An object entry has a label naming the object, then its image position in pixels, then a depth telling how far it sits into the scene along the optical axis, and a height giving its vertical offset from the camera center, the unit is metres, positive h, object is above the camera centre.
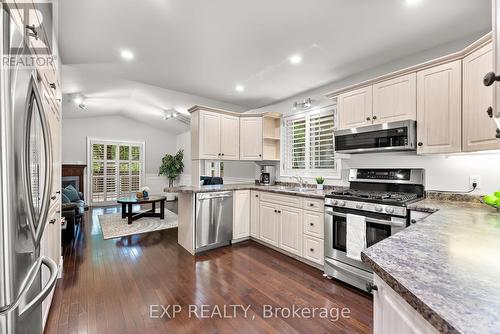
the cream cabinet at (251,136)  4.01 +0.55
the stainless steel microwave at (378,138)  2.19 +0.32
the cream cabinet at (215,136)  3.58 +0.52
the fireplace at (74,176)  6.39 -0.30
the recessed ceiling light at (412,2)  1.71 +1.27
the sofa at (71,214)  3.68 -0.86
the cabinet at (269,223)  3.22 -0.84
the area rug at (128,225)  4.11 -1.21
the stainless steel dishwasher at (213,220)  3.18 -0.79
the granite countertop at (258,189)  2.77 -0.33
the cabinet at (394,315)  0.59 -0.45
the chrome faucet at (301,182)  3.64 -0.24
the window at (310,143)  3.38 +0.39
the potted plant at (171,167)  8.02 -0.03
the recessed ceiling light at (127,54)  2.74 +1.40
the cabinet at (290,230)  2.88 -0.84
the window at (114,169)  7.20 -0.11
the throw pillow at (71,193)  4.77 -0.61
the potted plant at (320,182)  3.25 -0.22
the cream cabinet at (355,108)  2.52 +0.70
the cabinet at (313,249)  2.64 -1.00
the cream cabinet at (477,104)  1.68 +0.51
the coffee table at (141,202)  4.70 -0.92
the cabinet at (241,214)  3.53 -0.76
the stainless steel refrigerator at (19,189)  0.77 -0.09
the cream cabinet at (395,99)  2.21 +0.71
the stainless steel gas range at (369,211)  2.04 -0.42
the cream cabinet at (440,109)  1.94 +0.54
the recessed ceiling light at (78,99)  4.94 +1.50
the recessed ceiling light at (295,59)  2.66 +1.31
